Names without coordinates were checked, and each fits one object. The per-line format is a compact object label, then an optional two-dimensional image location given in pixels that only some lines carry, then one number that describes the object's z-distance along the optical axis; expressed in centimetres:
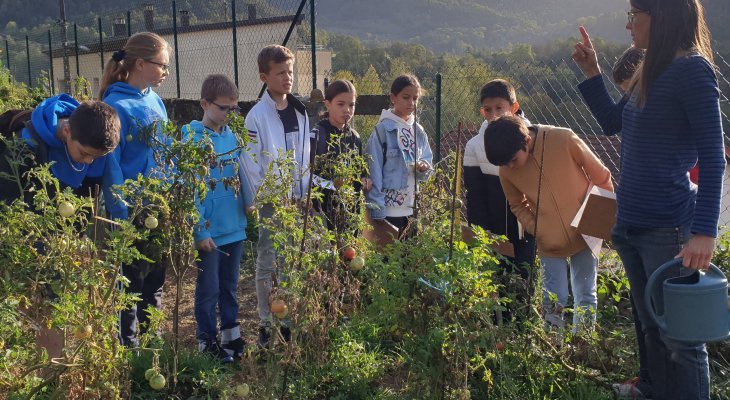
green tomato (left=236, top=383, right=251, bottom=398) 248
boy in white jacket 398
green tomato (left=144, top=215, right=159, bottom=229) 243
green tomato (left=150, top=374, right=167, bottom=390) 250
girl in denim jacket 473
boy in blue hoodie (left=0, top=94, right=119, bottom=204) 299
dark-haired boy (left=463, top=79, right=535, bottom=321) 419
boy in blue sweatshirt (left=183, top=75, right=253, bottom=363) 371
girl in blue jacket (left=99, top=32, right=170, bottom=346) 353
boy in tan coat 368
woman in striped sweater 245
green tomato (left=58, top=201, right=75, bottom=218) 238
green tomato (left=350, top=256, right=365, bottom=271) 291
